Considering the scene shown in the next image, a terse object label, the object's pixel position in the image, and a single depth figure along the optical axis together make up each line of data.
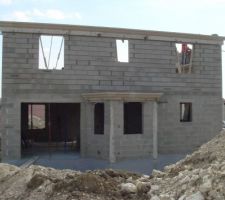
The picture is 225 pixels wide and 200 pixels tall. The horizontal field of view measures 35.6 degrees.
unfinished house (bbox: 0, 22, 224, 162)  13.23
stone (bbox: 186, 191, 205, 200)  4.26
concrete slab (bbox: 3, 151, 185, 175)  13.19
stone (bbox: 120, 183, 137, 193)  5.19
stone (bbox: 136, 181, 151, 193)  5.16
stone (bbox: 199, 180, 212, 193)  4.33
